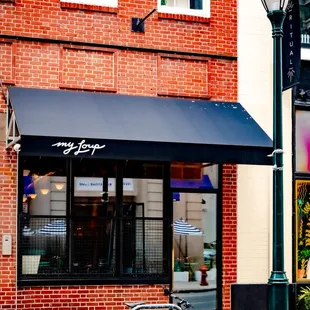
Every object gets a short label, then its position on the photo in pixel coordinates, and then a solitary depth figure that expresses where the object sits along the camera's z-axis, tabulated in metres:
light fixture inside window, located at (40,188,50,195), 12.20
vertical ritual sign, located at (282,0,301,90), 12.78
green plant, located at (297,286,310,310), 13.24
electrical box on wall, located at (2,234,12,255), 11.74
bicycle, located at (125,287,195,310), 9.24
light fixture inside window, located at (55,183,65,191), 12.27
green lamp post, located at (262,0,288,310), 9.29
